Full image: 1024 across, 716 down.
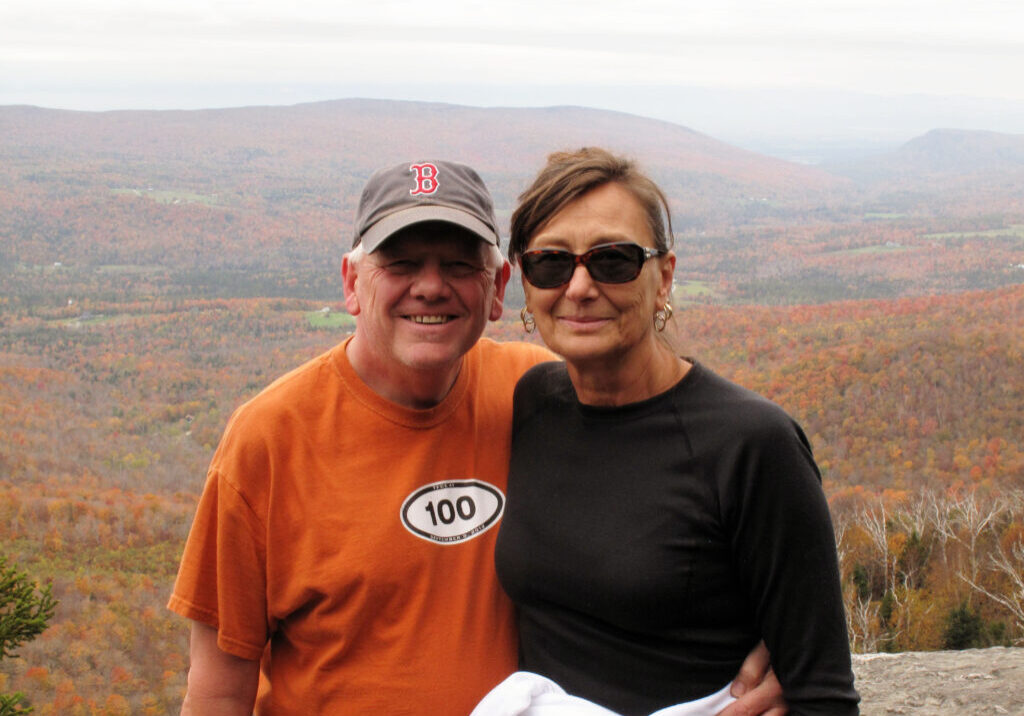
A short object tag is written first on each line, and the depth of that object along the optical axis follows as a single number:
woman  2.42
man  2.82
